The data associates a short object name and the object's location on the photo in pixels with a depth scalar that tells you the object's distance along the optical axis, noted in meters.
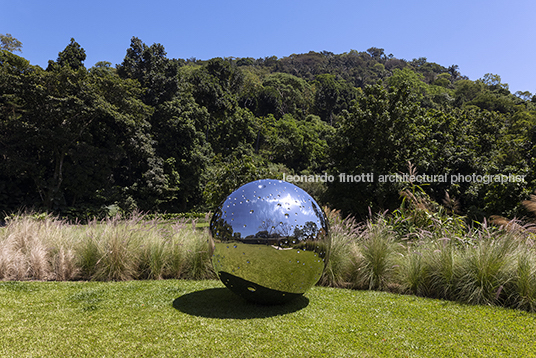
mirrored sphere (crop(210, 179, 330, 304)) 4.22
